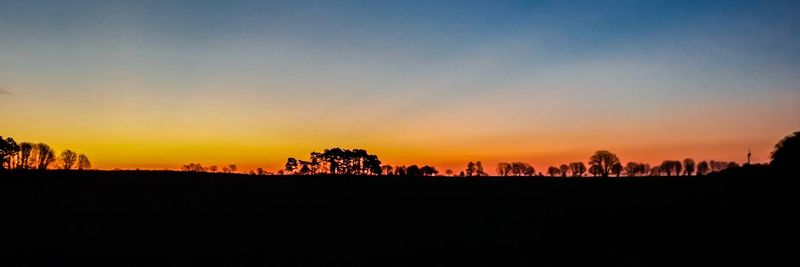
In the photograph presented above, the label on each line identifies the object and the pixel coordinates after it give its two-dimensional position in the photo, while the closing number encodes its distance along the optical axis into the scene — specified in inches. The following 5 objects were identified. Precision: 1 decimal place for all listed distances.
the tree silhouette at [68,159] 5024.6
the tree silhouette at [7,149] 3763.3
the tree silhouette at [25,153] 4449.8
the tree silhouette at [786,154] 1605.6
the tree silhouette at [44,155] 4687.5
